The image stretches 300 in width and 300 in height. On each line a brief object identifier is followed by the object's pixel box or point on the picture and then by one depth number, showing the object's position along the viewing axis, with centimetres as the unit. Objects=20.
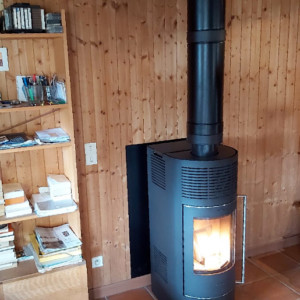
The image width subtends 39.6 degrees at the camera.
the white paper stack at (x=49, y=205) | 242
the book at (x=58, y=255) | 249
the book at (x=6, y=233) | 248
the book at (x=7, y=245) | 251
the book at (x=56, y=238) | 251
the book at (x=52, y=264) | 249
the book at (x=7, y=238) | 248
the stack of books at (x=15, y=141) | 231
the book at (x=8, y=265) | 254
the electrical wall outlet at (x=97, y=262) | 297
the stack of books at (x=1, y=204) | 239
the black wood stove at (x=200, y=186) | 234
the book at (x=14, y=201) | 244
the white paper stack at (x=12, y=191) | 244
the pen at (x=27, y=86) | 242
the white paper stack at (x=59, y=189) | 256
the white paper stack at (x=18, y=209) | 241
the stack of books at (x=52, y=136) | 243
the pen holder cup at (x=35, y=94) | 241
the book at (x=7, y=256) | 252
